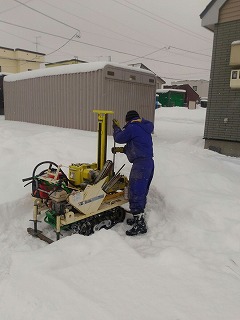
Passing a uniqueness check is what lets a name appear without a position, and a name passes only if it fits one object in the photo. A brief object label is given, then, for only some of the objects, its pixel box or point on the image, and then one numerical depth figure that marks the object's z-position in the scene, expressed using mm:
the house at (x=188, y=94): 44838
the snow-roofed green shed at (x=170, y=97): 40688
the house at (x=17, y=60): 38094
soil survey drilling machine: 4078
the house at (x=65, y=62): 33038
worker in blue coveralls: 4574
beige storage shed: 11523
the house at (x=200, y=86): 57438
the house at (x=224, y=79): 10312
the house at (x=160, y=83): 46494
